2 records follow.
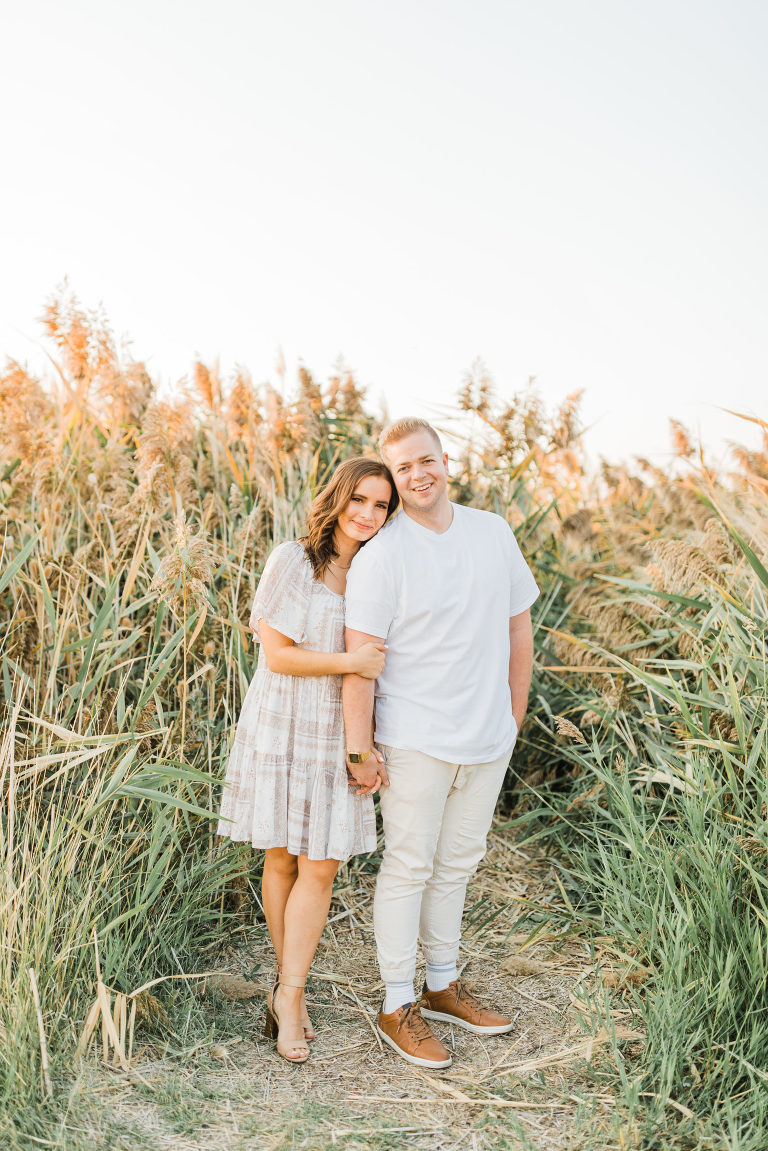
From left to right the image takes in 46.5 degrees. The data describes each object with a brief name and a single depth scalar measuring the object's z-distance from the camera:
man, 2.59
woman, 2.62
